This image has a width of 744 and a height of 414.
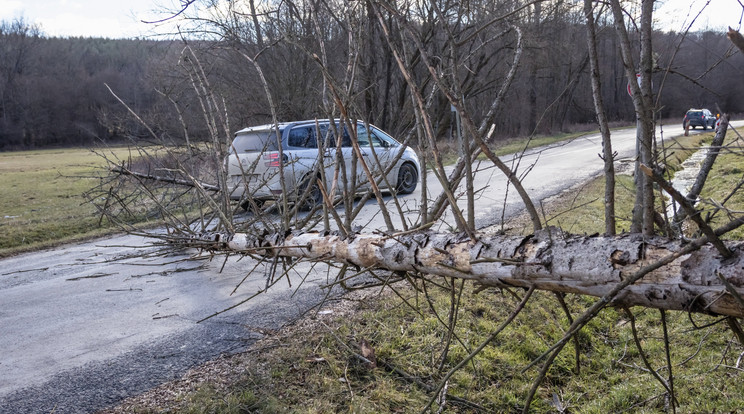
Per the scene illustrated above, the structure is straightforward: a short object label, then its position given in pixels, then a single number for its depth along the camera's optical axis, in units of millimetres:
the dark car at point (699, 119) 33750
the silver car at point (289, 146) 9109
